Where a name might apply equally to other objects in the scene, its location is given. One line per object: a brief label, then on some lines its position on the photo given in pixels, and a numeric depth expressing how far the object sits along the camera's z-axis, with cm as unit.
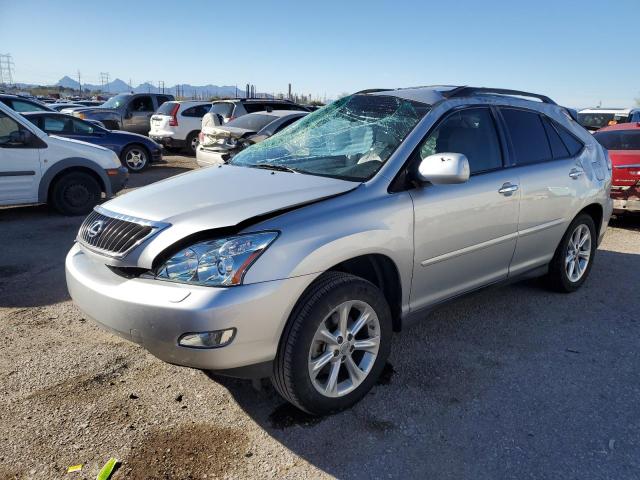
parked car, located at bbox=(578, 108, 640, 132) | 1536
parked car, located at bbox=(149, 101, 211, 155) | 1536
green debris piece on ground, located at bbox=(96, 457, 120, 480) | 237
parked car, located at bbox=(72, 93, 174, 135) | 1723
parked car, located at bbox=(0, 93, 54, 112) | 1344
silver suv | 245
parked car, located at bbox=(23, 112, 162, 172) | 1068
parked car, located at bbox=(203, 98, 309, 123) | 1395
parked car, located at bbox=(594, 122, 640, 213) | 712
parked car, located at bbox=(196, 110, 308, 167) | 862
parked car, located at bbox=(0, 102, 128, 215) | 705
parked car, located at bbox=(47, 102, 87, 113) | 2071
